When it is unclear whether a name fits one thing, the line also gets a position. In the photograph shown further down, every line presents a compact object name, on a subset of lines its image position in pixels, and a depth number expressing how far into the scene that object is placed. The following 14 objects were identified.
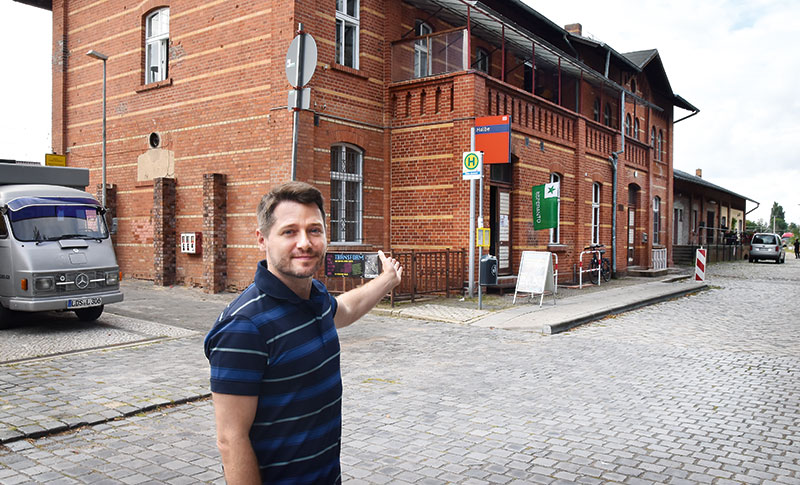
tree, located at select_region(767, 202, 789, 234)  132.93
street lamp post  14.99
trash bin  12.28
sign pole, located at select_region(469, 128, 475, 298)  13.42
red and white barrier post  19.47
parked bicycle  19.67
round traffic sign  8.36
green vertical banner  15.93
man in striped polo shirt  1.85
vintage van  9.02
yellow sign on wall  16.97
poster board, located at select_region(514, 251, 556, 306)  12.86
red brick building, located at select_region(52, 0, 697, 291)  13.77
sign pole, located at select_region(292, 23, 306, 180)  8.37
